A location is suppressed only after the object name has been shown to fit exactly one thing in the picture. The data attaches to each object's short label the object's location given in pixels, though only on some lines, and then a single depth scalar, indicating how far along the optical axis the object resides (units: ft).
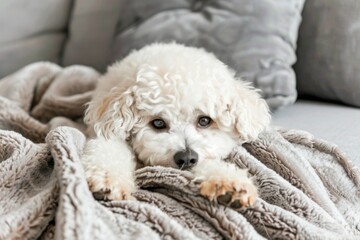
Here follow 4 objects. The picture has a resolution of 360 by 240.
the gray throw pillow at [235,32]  5.27
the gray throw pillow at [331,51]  5.26
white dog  3.91
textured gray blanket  3.03
